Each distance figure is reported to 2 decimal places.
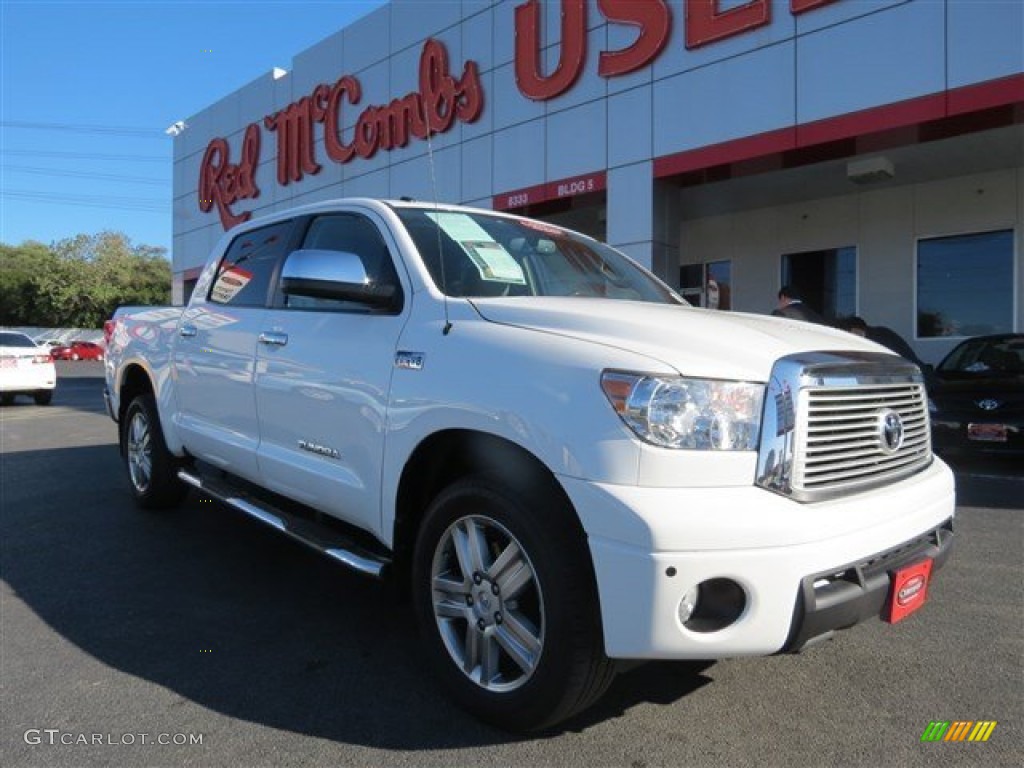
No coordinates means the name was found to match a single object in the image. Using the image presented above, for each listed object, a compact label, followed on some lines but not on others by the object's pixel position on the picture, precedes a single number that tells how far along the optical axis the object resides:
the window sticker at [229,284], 4.60
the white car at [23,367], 15.97
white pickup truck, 2.24
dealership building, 10.27
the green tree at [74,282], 66.12
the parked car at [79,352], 50.97
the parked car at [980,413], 7.68
